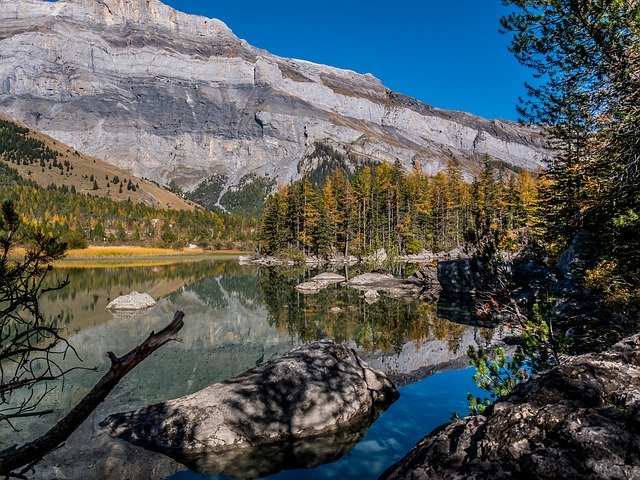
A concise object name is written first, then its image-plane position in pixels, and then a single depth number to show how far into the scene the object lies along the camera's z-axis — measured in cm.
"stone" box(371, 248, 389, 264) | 6068
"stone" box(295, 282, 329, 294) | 3900
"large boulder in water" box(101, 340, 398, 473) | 899
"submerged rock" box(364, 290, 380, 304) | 3231
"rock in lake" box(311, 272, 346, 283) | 4628
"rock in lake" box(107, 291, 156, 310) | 2923
